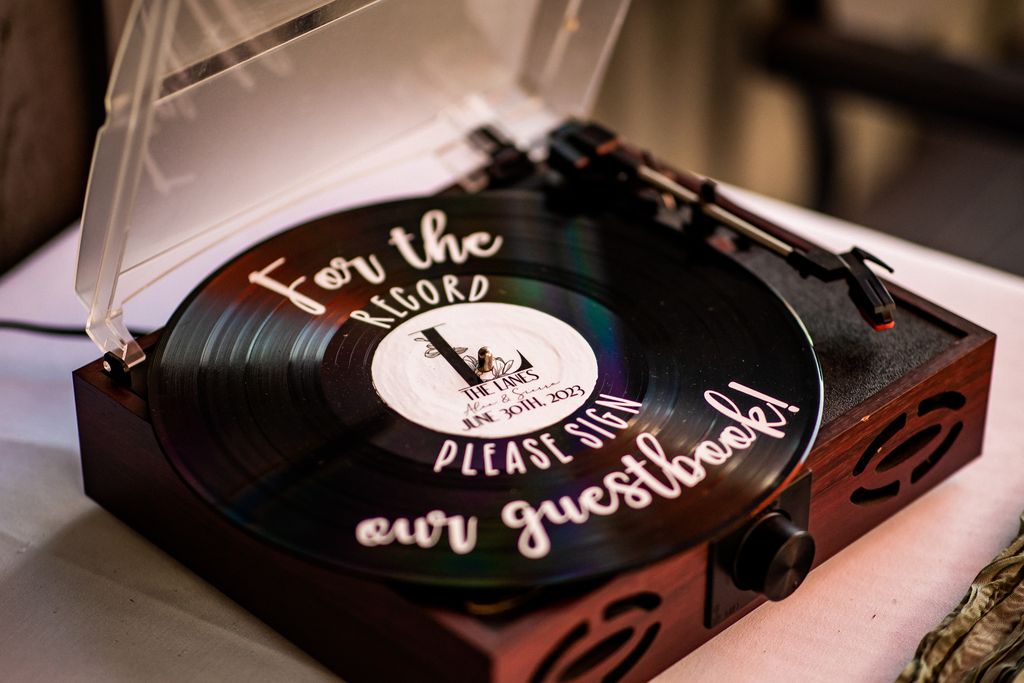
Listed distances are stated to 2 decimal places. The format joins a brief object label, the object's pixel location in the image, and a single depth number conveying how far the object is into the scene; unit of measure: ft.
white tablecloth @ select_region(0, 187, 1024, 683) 3.02
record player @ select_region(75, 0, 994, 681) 2.70
